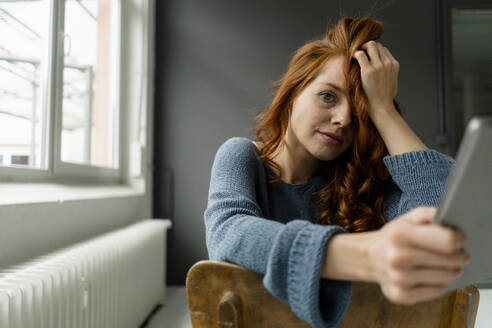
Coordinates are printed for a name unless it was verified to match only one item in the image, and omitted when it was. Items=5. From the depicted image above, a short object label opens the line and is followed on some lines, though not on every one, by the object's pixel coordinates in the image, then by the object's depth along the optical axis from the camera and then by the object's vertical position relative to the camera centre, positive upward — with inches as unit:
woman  15.5 -1.8
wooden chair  18.2 -6.5
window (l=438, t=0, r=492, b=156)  118.0 +33.0
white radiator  37.1 -14.4
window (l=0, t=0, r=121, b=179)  58.2 +14.8
